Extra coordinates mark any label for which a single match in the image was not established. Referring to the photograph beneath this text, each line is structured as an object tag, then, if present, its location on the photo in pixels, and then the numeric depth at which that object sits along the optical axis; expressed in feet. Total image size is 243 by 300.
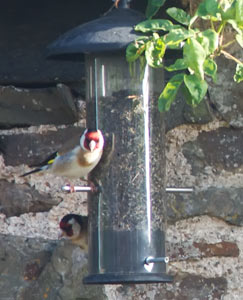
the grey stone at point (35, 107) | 29.43
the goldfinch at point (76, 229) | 28.02
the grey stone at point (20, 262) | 28.84
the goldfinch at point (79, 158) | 27.61
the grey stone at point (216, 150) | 29.30
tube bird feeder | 27.37
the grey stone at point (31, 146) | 29.84
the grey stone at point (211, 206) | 28.99
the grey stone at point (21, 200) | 29.53
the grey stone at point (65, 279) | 28.55
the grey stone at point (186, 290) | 28.68
